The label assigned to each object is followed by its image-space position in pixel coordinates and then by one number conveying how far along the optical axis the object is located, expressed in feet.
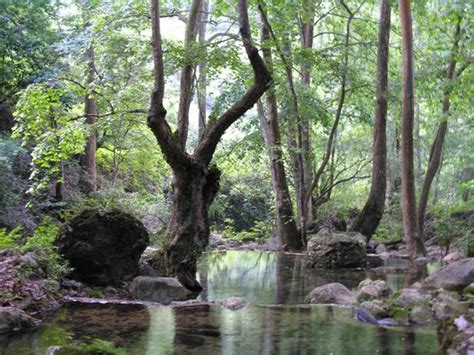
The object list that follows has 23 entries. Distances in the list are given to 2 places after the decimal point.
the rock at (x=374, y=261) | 45.34
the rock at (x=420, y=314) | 22.90
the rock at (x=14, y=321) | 20.98
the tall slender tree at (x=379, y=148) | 51.70
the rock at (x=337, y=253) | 44.11
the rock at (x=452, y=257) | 44.80
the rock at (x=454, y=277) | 26.66
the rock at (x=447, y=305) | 18.64
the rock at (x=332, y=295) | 27.71
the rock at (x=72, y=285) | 28.89
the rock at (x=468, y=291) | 24.18
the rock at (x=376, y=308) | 23.71
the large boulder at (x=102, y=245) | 30.40
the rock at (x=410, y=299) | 23.86
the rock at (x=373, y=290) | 27.71
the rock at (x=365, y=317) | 22.93
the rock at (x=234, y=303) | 27.04
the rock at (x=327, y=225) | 59.88
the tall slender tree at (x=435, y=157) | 47.24
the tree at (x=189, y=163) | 31.89
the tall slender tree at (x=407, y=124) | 40.60
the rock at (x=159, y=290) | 28.60
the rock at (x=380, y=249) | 55.88
